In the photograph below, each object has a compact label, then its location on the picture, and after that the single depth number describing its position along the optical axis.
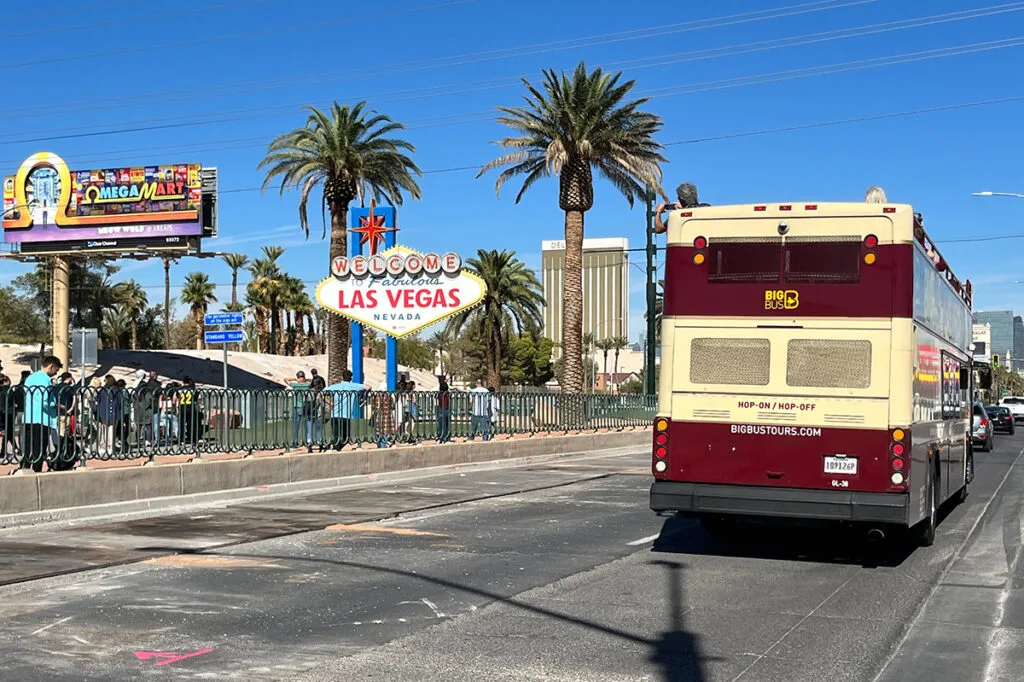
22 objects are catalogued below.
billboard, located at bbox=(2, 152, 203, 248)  55.88
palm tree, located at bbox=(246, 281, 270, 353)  90.19
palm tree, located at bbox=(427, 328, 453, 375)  119.90
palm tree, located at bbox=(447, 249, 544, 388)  64.88
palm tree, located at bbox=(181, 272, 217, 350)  94.81
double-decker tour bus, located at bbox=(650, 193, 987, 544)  11.02
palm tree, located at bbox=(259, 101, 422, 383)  43.03
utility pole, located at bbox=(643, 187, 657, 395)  43.68
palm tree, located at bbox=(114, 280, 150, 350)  91.81
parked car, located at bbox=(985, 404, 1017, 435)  51.71
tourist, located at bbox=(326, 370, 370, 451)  22.17
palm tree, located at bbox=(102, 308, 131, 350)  93.31
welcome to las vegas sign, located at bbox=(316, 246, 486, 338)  30.94
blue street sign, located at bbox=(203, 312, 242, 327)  25.58
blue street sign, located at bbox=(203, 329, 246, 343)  25.27
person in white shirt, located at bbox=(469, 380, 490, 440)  27.41
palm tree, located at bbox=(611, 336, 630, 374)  162.88
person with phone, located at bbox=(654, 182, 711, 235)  13.12
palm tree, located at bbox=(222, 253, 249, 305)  94.53
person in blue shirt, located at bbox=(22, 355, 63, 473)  15.14
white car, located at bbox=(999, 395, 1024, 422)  69.25
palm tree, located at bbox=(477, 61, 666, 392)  41.09
